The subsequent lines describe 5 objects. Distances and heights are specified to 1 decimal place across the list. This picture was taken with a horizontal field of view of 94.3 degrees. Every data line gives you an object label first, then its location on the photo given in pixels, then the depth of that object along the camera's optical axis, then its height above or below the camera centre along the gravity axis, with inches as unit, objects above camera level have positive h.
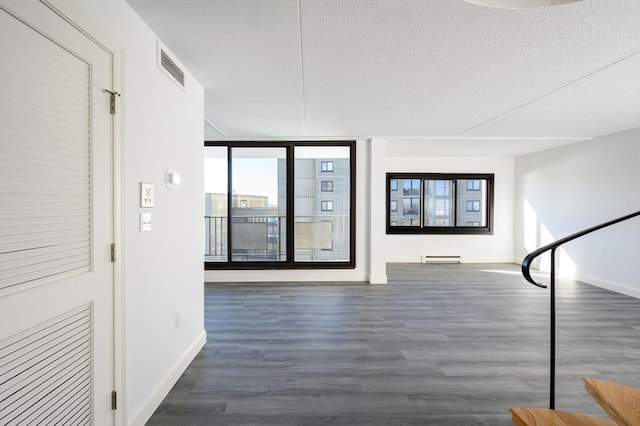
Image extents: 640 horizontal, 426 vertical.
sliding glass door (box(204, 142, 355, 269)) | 202.8 +4.5
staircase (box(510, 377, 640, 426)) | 49.7 -34.0
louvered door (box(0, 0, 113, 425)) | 39.8 -1.8
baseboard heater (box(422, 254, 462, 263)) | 274.2 -44.3
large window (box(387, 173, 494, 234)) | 280.7 +6.8
